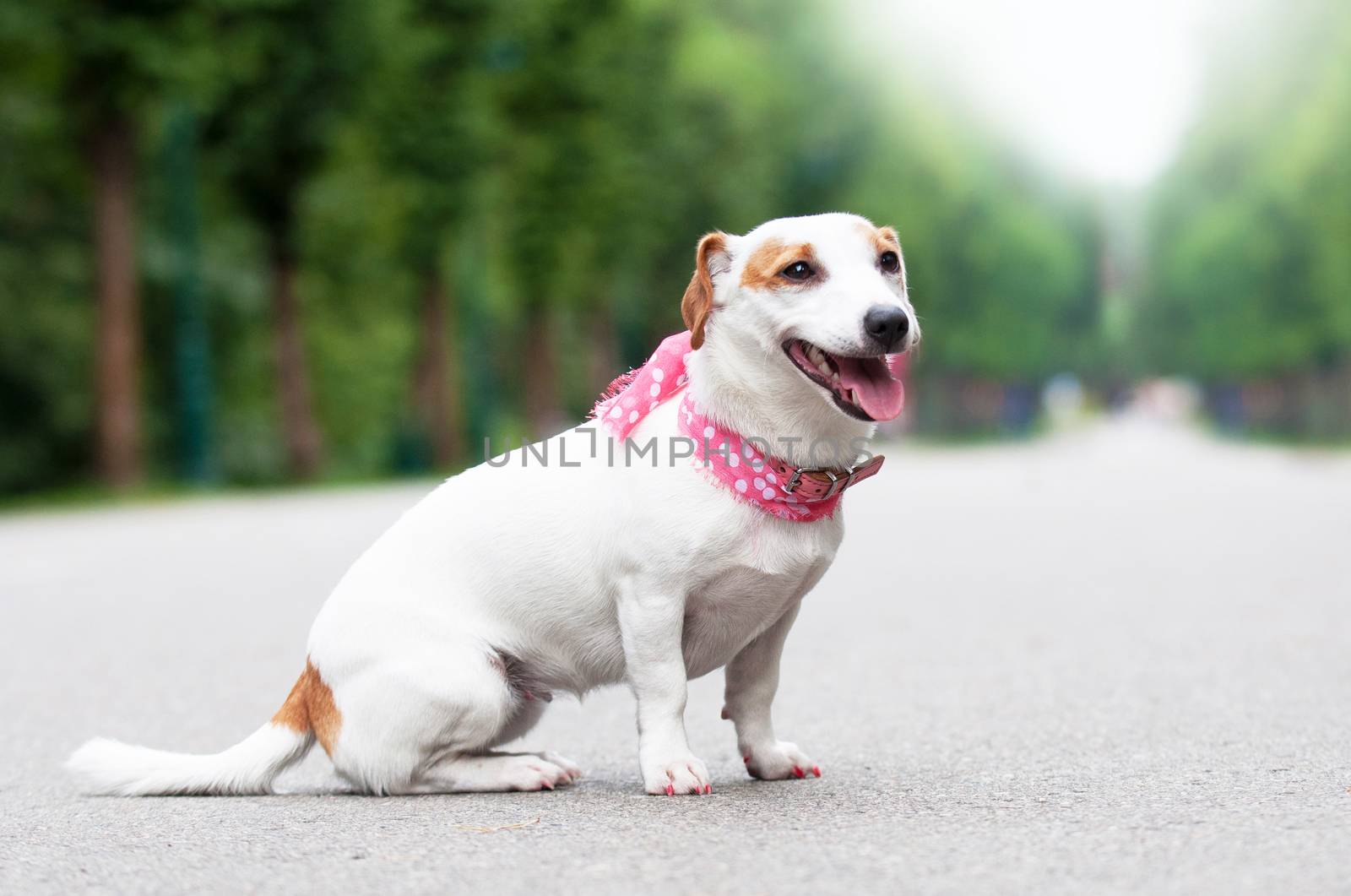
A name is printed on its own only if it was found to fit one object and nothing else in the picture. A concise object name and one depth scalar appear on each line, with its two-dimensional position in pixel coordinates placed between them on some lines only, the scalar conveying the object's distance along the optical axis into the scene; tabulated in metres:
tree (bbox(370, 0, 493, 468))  31.62
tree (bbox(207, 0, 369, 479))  26.86
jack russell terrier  4.01
